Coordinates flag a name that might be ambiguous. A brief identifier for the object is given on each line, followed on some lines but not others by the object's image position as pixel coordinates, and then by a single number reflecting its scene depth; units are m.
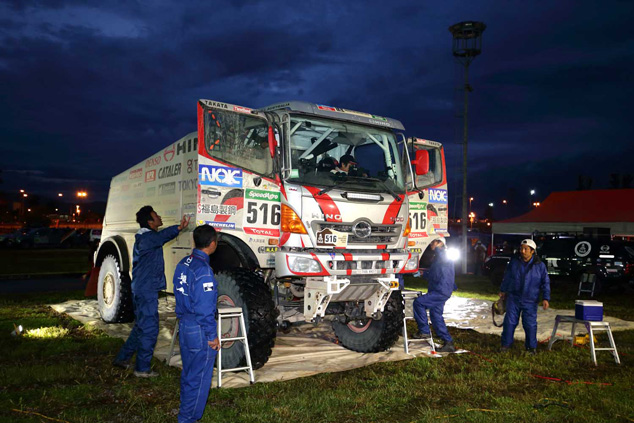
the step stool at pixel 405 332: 8.24
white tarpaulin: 7.14
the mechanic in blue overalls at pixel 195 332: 4.69
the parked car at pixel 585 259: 16.36
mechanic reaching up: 6.50
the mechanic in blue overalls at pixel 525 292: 8.27
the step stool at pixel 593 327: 7.83
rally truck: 6.79
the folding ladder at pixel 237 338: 6.25
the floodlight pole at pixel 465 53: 25.23
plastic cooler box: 8.08
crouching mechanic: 8.55
